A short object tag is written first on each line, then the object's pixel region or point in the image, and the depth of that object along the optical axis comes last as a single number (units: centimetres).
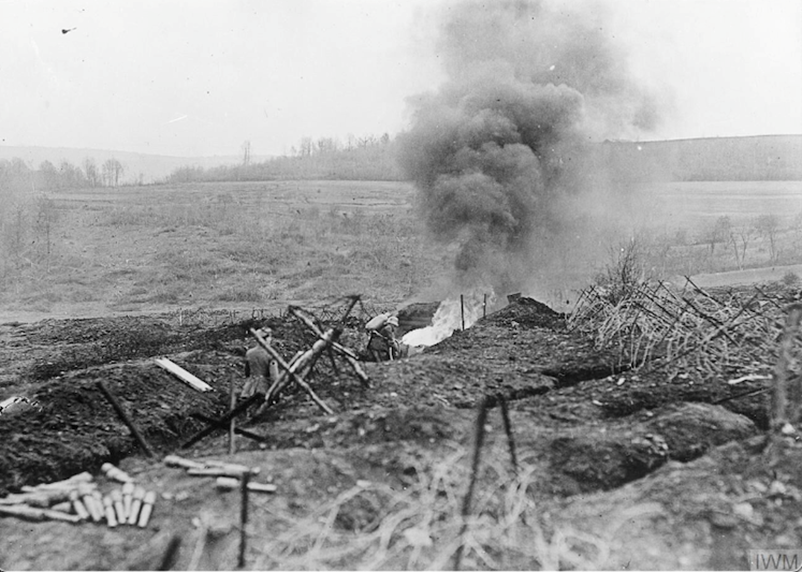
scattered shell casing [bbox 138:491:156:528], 462
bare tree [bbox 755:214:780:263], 2355
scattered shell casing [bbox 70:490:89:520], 477
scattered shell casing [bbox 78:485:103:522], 475
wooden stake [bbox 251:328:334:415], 638
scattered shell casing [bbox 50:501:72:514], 486
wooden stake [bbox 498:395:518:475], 549
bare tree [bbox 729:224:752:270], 2375
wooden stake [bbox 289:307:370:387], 729
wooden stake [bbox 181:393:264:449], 602
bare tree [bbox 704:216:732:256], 2569
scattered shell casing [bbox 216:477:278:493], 493
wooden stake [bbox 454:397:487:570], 445
